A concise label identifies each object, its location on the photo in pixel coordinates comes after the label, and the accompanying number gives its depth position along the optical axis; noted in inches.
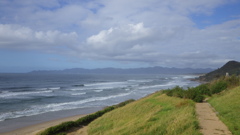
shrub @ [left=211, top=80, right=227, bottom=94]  908.0
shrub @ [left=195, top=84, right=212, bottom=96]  854.5
